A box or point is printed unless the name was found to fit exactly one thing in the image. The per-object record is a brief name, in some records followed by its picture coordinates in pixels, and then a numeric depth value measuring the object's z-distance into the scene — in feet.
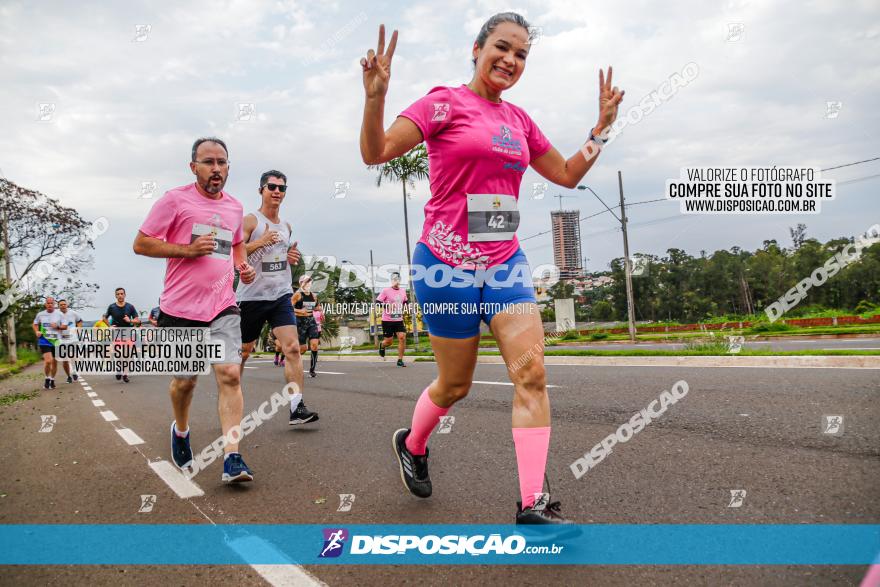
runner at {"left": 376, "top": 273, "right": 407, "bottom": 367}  44.18
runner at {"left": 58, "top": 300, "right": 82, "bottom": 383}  47.04
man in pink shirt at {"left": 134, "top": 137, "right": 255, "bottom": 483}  12.39
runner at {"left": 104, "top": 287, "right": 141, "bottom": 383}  45.14
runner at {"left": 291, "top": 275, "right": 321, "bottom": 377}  35.90
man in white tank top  18.70
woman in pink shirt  8.34
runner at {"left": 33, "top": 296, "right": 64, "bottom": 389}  45.91
